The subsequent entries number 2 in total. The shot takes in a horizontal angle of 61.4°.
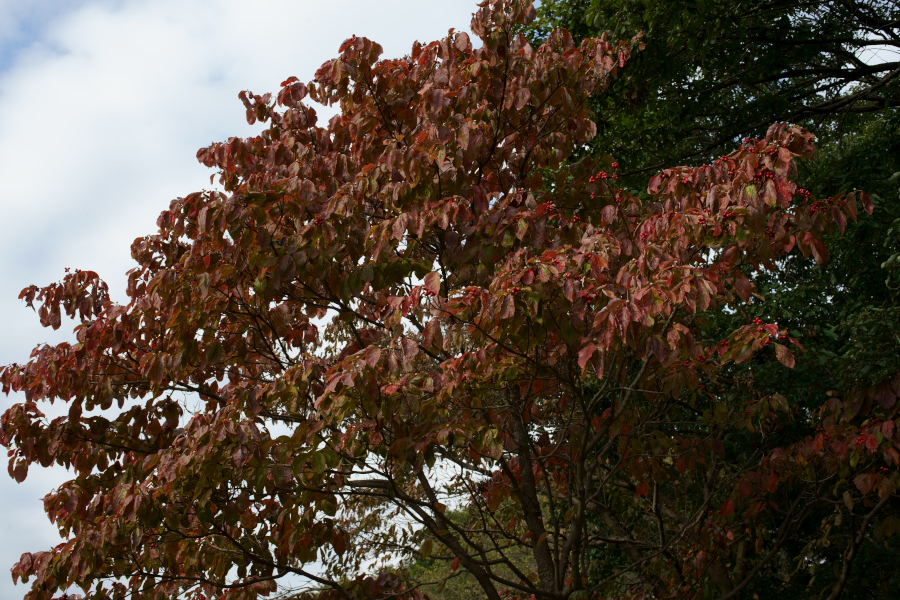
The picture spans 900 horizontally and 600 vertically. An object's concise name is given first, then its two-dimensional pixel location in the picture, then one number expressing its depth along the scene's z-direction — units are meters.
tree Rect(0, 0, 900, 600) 3.95
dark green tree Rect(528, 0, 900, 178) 7.68
